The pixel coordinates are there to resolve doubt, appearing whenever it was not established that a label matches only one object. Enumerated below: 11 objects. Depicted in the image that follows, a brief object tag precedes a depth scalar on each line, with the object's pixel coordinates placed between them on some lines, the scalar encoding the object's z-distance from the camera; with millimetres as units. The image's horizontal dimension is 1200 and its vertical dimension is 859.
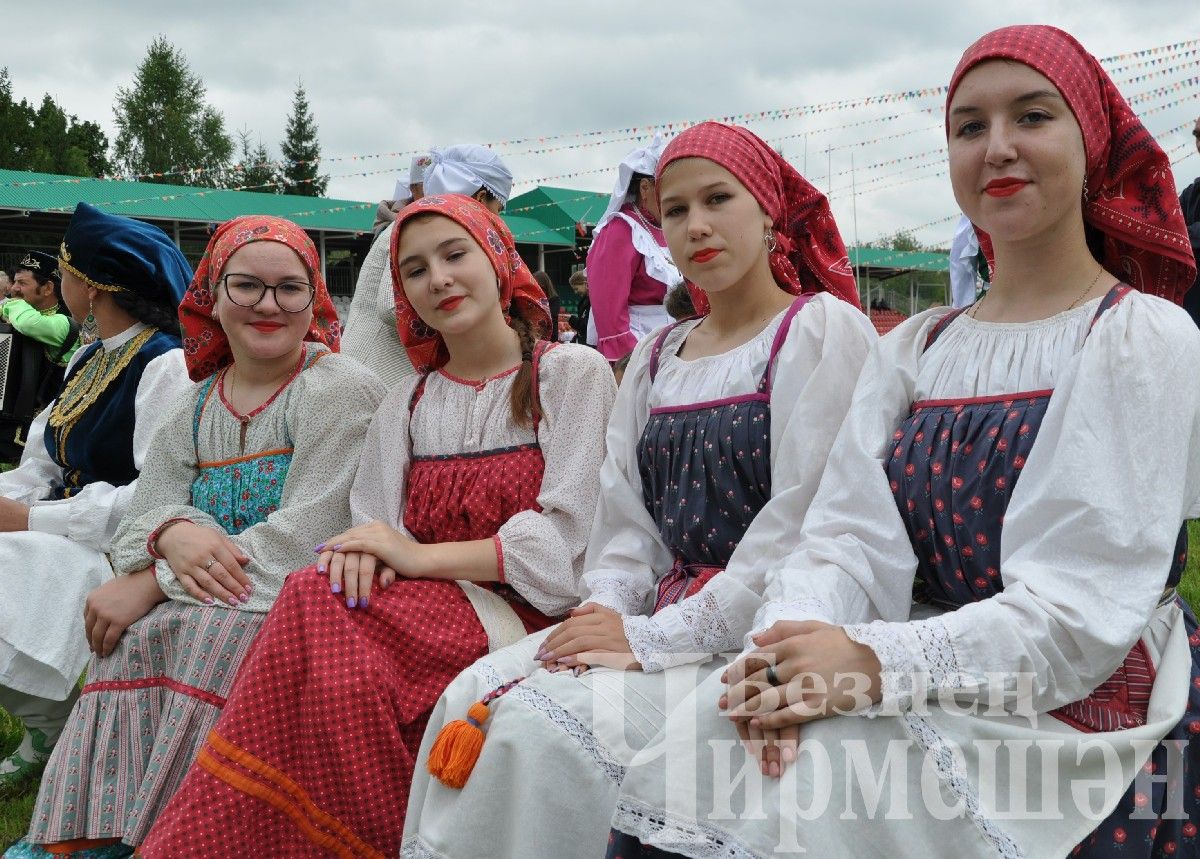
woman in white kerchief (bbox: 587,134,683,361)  4570
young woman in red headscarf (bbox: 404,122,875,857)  1960
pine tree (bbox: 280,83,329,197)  52781
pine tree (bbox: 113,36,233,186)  44688
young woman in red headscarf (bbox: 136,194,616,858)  2268
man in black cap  6660
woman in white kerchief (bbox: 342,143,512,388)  3834
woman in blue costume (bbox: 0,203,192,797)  3289
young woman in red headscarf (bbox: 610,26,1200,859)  1596
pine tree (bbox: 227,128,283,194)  42062
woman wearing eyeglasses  2756
